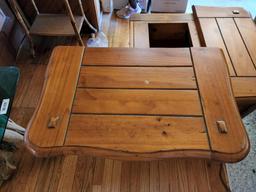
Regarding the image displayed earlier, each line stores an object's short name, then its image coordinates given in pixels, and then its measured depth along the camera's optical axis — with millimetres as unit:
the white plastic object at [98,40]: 1781
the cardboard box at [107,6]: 1951
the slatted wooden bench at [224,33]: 1101
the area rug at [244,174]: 1139
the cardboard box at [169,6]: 1953
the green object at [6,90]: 752
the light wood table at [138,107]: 646
